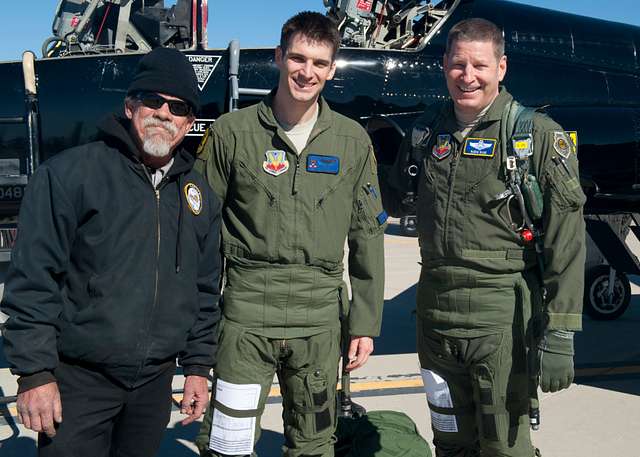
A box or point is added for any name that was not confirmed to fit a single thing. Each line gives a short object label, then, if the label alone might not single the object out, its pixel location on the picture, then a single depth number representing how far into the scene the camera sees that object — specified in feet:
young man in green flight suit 8.35
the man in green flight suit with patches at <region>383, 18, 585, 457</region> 8.23
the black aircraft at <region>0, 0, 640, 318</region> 14.37
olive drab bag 10.21
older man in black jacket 6.39
